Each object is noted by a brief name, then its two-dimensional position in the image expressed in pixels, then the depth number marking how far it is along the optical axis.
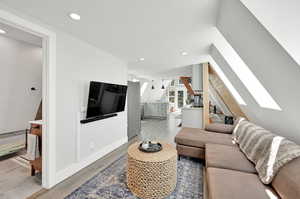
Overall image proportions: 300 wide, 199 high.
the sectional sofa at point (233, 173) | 1.12
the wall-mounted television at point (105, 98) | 2.50
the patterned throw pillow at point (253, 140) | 1.61
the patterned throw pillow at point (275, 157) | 1.23
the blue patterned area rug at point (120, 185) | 1.74
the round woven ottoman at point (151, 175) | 1.67
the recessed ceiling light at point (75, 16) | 1.73
